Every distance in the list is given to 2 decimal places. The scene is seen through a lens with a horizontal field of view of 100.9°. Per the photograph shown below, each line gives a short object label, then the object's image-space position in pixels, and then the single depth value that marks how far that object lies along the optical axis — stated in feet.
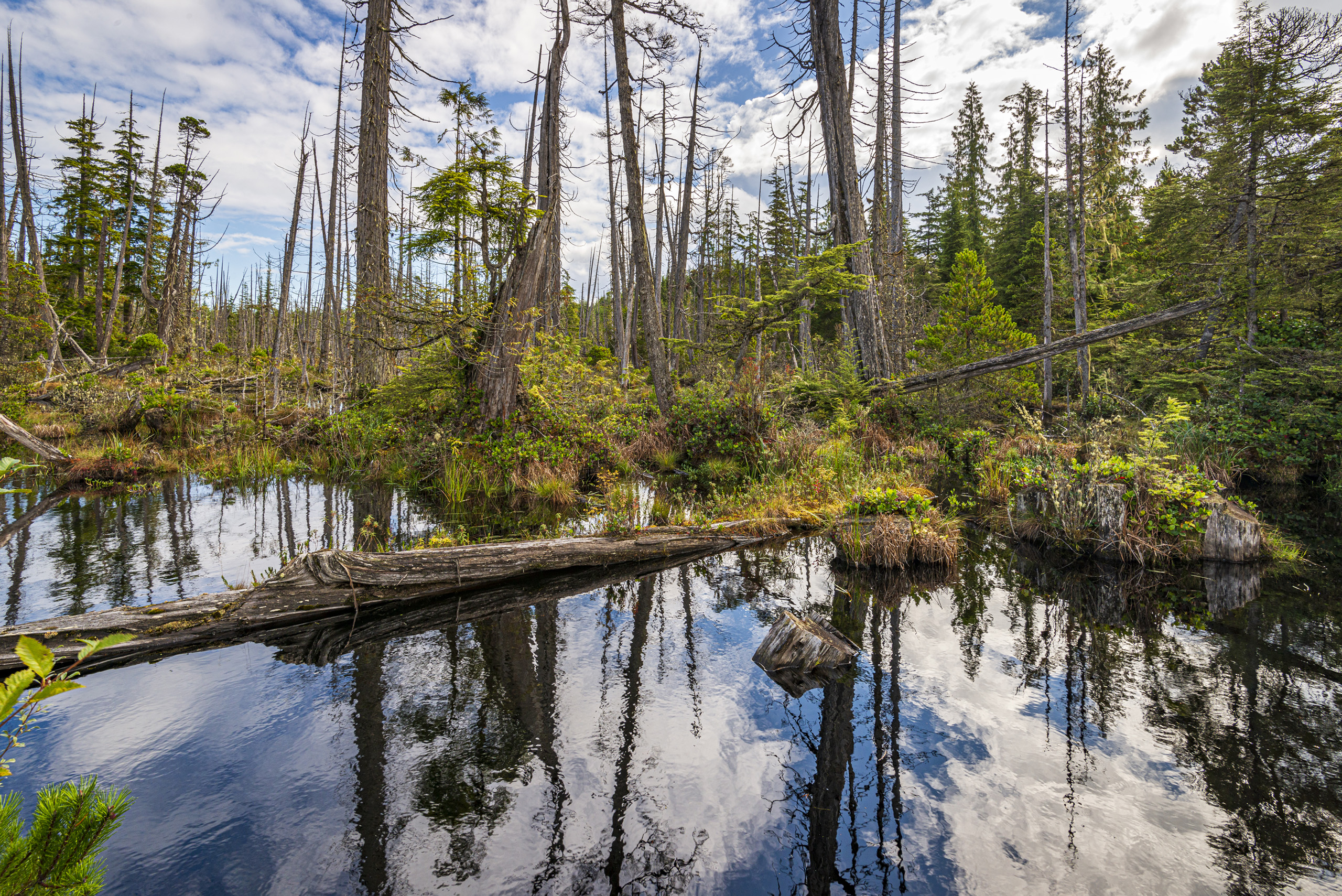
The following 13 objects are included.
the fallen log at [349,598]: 12.39
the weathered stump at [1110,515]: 19.89
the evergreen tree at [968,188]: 86.07
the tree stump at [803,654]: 12.62
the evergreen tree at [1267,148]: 33.99
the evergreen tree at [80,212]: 71.61
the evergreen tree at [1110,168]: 52.54
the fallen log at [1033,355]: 32.58
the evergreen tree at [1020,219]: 70.59
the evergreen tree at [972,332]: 48.65
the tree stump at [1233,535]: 19.17
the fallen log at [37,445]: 18.30
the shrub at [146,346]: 58.95
